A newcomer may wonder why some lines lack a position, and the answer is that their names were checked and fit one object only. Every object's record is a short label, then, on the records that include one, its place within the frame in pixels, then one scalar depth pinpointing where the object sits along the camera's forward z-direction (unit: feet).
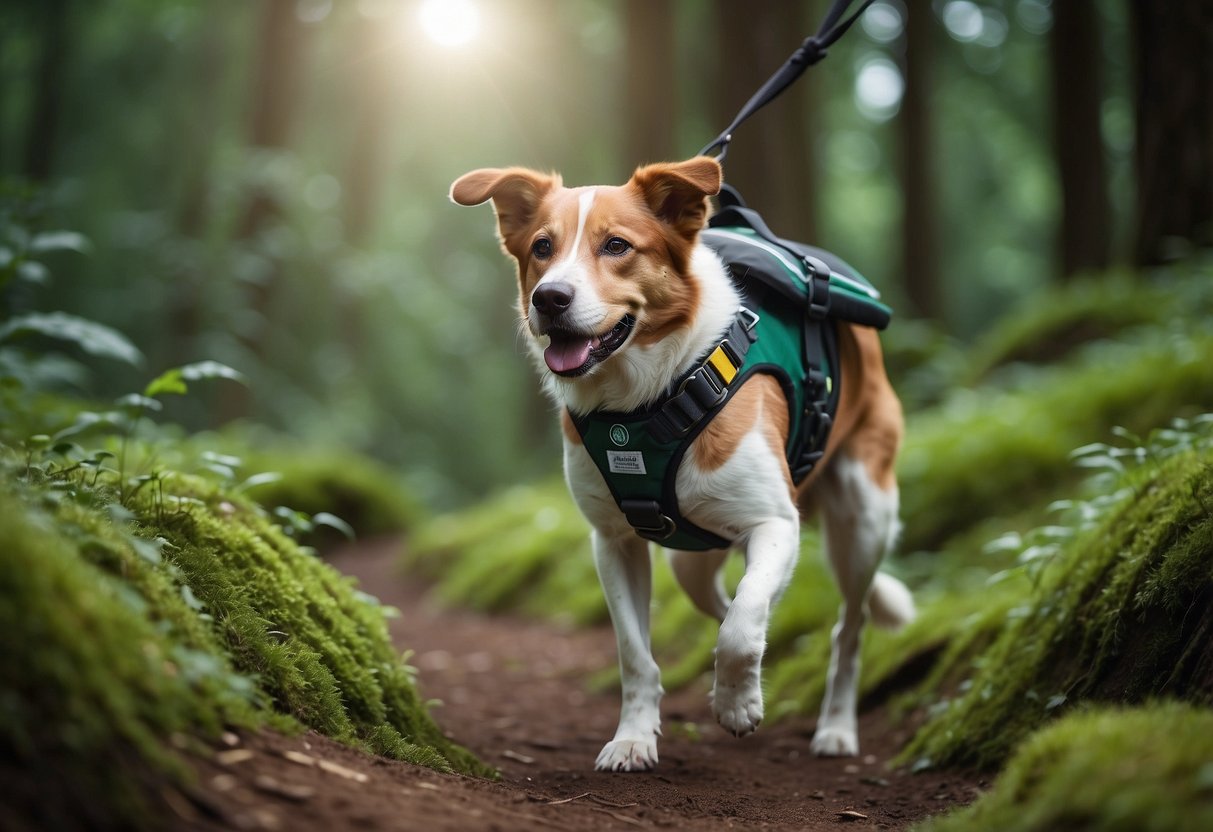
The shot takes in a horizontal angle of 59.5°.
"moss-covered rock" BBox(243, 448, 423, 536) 37.14
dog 12.11
